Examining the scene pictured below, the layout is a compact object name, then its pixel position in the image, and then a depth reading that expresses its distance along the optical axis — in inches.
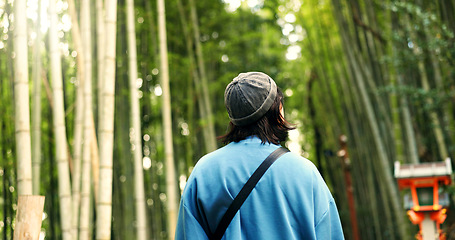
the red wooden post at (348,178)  261.1
